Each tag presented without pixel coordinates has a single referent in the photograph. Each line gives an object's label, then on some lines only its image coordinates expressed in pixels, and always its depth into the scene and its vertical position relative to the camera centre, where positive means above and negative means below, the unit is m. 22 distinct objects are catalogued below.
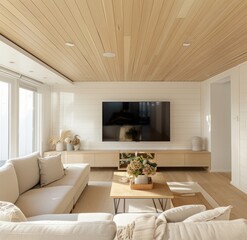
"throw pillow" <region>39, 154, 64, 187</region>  3.24 -0.72
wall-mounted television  6.11 -0.01
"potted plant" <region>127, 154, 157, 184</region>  3.08 -0.67
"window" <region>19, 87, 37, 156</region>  5.07 +0.02
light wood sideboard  5.76 -0.95
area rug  3.39 -1.29
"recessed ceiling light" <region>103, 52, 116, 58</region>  3.52 +1.04
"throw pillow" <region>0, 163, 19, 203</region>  2.35 -0.68
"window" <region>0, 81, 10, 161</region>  4.25 +0.02
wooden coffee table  2.79 -0.91
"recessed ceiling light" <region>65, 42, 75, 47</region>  3.03 +1.03
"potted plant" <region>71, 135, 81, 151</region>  6.03 -0.57
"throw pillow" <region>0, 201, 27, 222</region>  1.41 -0.59
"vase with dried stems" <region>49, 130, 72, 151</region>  6.02 -0.52
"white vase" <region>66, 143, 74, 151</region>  6.05 -0.70
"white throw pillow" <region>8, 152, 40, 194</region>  2.86 -0.66
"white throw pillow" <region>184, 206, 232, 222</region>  1.35 -0.58
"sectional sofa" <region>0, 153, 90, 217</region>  2.40 -0.86
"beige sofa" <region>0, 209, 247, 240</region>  1.10 -0.54
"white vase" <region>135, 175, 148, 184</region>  3.08 -0.79
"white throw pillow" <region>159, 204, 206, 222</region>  1.50 -0.62
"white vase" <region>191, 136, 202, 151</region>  5.95 -0.61
